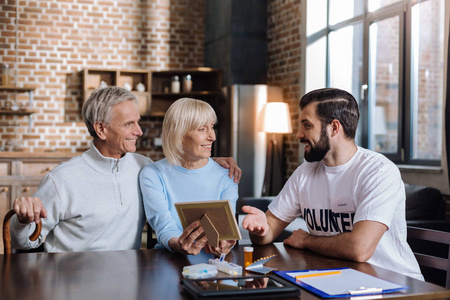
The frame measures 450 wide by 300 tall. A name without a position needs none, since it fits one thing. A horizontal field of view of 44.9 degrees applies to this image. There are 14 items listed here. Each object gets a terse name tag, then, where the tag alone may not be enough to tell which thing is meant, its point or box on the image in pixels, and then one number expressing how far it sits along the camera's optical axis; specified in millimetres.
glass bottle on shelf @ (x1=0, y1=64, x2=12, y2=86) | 6723
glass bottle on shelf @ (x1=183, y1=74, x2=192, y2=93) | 7129
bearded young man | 1989
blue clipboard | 1466
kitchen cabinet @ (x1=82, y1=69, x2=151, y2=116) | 6993
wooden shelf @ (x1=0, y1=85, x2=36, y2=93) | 6668
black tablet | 1416
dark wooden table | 1465
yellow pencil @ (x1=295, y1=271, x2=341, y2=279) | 1619
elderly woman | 2361
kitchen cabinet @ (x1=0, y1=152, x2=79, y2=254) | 5652
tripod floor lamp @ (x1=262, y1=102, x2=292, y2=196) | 6082
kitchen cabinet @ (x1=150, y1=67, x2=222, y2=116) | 7109
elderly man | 2340
